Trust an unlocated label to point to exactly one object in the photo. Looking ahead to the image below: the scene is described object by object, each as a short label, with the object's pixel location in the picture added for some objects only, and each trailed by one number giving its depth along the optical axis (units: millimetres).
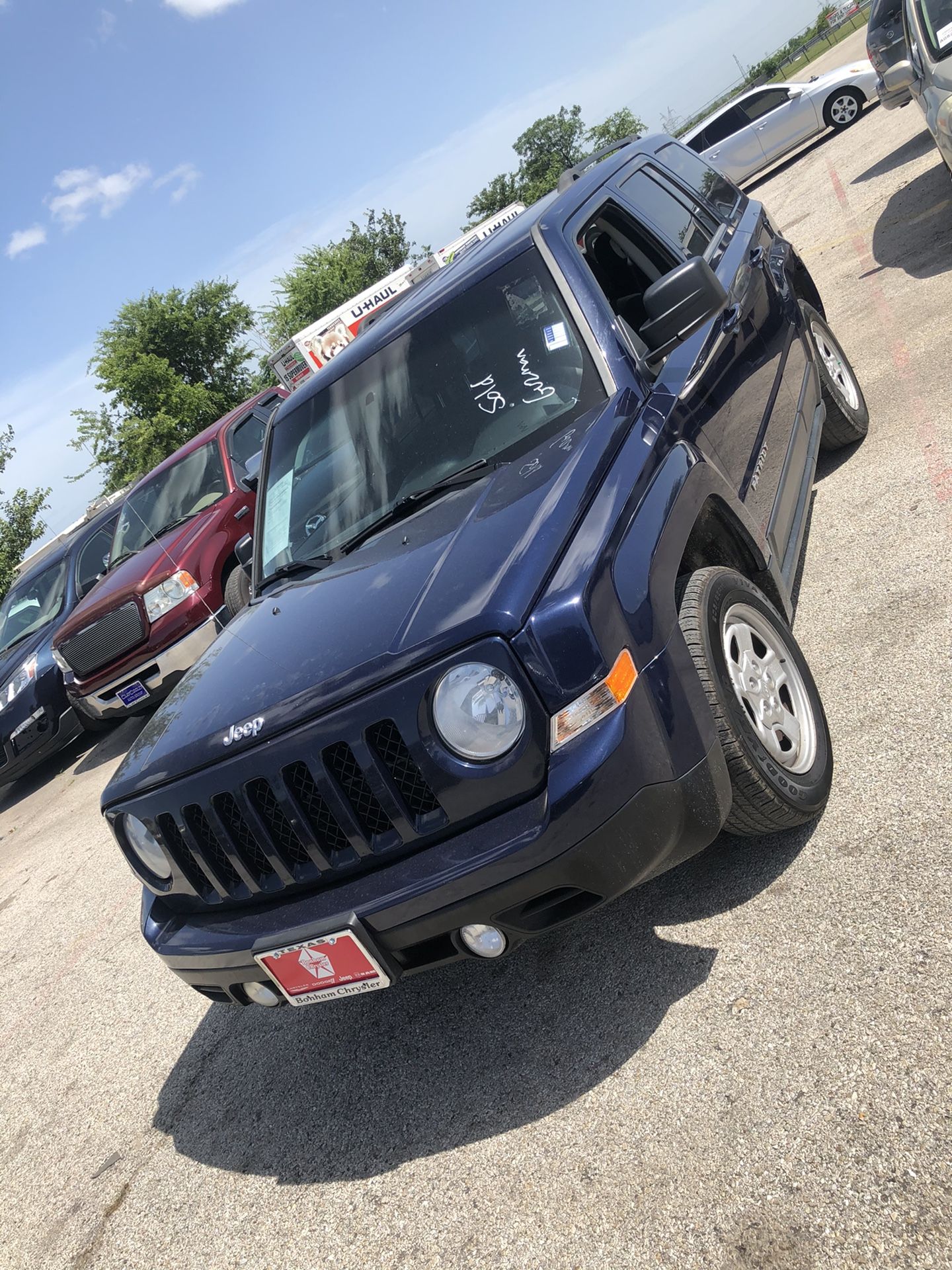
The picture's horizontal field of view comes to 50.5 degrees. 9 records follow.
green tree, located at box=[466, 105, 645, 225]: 66375
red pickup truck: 7746
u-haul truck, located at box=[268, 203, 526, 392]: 23031
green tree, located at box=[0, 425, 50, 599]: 22031
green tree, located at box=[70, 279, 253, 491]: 38344
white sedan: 17859
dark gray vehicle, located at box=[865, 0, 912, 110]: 11102
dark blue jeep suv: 2338
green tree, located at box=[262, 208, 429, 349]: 47094
